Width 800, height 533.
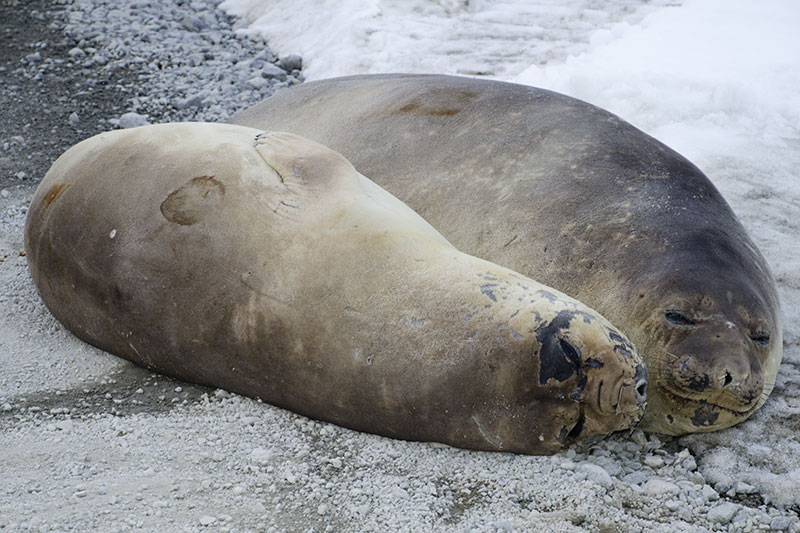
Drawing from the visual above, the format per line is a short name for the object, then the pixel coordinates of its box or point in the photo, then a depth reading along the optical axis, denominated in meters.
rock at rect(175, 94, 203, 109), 12.77
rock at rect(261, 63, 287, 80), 13.61
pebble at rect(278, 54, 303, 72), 13.89
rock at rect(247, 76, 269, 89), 13.28
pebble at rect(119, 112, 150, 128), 12.20
